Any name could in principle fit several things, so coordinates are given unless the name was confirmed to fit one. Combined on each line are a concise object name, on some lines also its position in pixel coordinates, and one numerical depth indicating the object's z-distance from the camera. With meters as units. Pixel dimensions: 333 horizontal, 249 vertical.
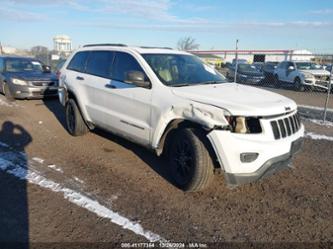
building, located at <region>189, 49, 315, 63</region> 33.96
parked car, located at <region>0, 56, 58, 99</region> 10.58
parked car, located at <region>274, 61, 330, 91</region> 16.42
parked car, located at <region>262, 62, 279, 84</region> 20.50
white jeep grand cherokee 3.55
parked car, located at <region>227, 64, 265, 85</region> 18.45
